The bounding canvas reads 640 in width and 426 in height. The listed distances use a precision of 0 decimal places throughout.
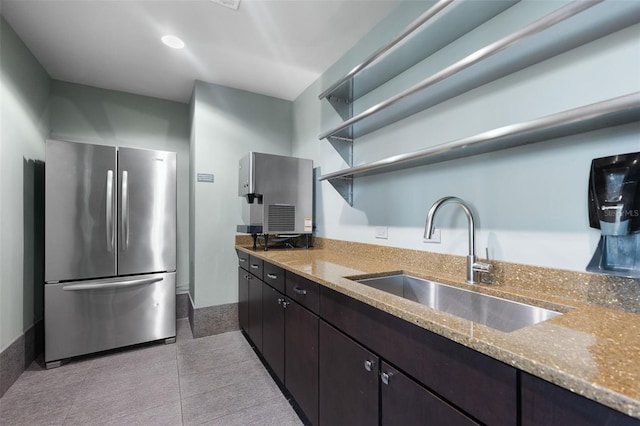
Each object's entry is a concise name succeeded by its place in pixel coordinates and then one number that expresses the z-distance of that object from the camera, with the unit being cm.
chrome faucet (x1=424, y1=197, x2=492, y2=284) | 125
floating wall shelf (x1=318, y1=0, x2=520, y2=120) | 123
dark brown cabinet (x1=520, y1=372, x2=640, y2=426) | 48
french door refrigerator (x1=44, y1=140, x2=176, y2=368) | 223
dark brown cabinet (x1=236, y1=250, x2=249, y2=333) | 256
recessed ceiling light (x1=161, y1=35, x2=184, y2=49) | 214
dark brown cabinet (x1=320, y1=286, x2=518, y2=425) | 63
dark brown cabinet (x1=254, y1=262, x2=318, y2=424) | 142
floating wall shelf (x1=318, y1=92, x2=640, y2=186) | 74
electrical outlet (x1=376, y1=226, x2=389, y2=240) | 189
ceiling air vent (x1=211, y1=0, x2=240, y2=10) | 176
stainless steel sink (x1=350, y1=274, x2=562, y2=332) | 104
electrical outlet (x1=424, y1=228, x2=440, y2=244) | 153
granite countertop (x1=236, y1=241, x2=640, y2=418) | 48
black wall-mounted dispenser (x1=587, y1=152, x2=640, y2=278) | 84
